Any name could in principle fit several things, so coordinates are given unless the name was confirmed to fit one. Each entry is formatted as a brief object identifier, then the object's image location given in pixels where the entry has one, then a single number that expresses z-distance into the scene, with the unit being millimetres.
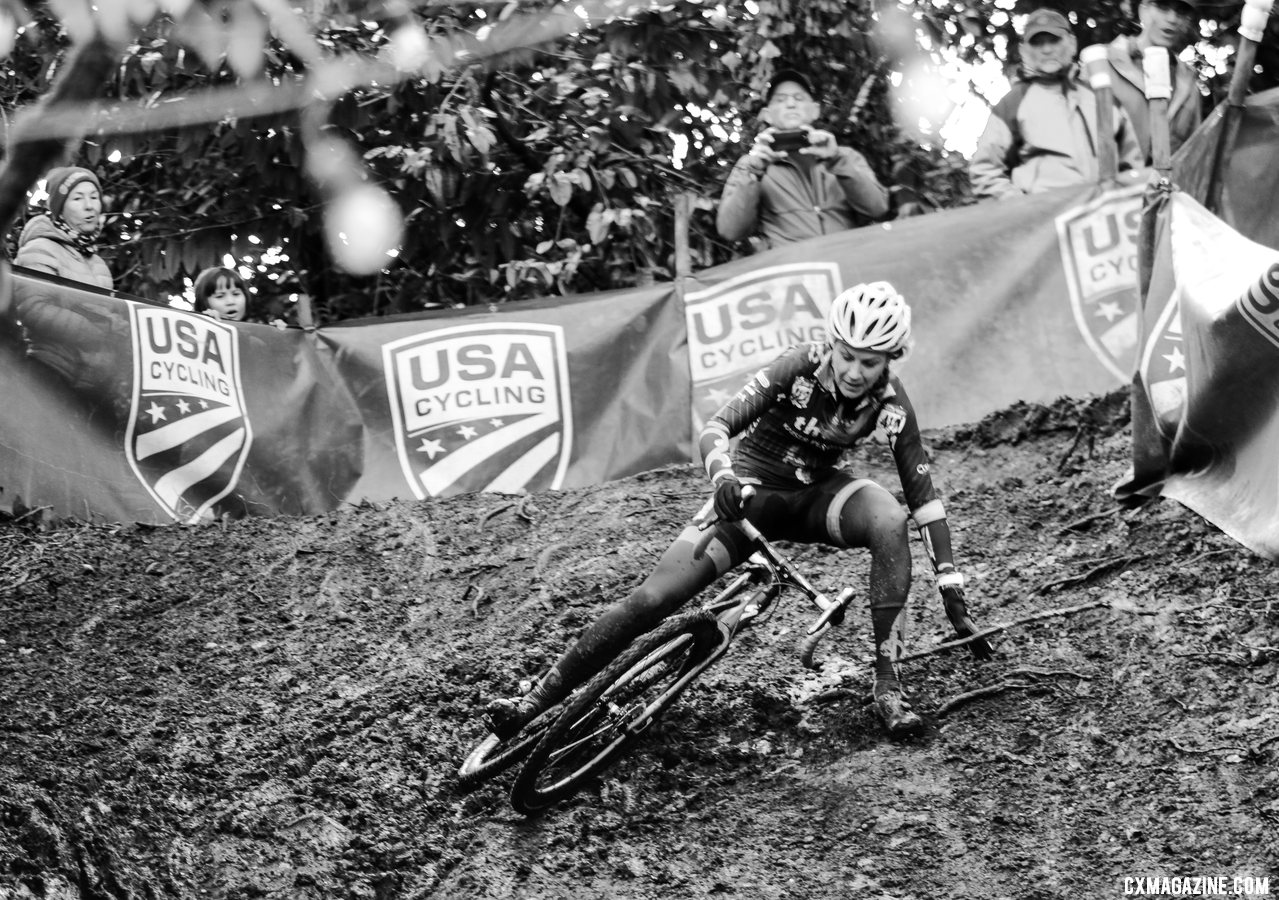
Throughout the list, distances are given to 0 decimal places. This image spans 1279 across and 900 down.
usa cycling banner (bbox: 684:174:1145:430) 19906
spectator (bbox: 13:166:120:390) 18297
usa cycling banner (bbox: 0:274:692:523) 19094
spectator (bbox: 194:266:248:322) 20328
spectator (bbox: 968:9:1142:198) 20594
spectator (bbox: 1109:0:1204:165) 19703
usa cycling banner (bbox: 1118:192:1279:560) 13727
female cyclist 12969
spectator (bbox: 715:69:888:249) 20141
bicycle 12648
